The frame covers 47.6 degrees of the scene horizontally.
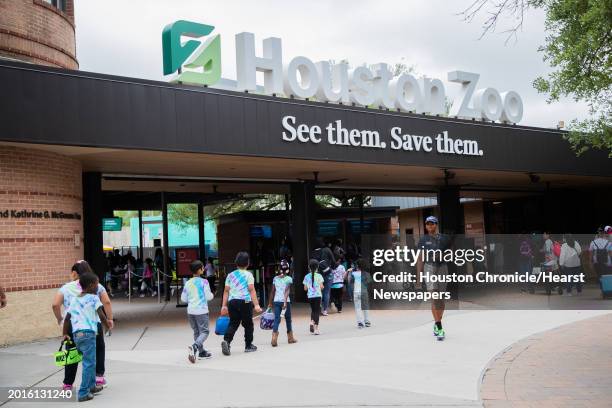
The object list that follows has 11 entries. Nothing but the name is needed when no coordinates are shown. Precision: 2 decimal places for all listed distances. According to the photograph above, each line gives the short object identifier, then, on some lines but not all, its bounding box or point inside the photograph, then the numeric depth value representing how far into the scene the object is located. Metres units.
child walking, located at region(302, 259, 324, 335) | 12.99
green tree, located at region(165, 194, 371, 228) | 40.34
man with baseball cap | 11.52
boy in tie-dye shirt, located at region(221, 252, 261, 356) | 10.82
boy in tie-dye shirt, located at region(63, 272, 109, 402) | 7.73
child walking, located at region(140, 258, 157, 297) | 26.39
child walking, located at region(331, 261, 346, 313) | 16.98
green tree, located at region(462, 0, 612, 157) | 9.97
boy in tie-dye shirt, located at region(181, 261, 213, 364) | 10.33
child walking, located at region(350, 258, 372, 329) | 13.75
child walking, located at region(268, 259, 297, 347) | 11.65
